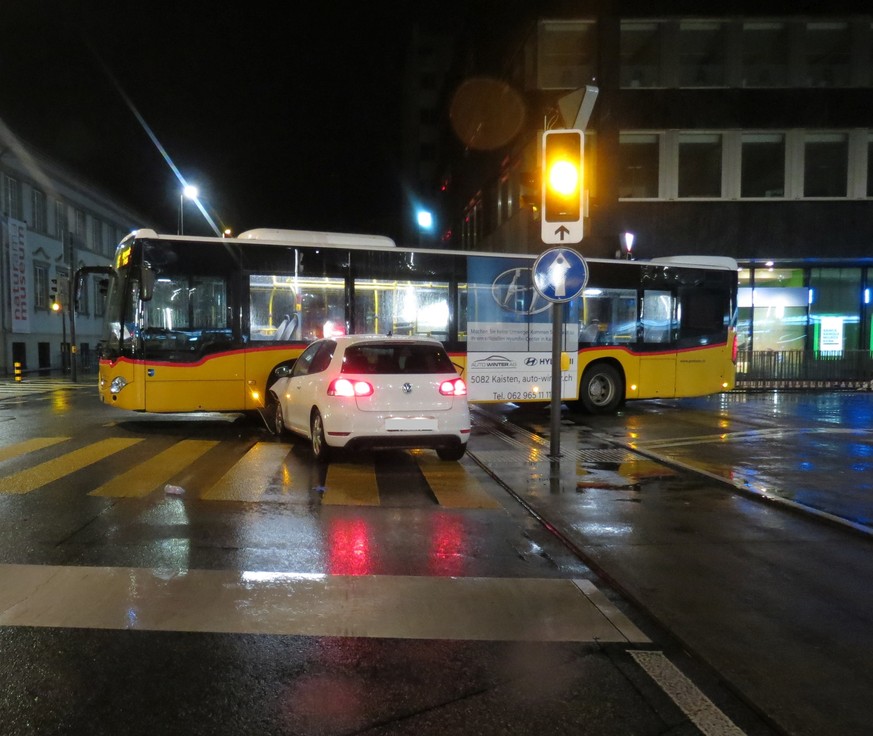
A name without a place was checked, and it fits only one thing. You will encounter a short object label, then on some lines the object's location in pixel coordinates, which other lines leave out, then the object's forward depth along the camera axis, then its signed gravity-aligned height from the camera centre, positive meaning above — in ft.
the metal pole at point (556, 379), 30.96 -1.91
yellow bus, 39.63 +1.06
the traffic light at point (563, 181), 29.60 +6.32
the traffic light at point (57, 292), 89.66 +4.88
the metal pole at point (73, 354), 80.46 -2.61
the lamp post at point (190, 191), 70.55 +13.96
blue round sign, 29.86 +2.52
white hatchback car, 28.40 -2.55
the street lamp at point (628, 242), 61.00 +7.98
